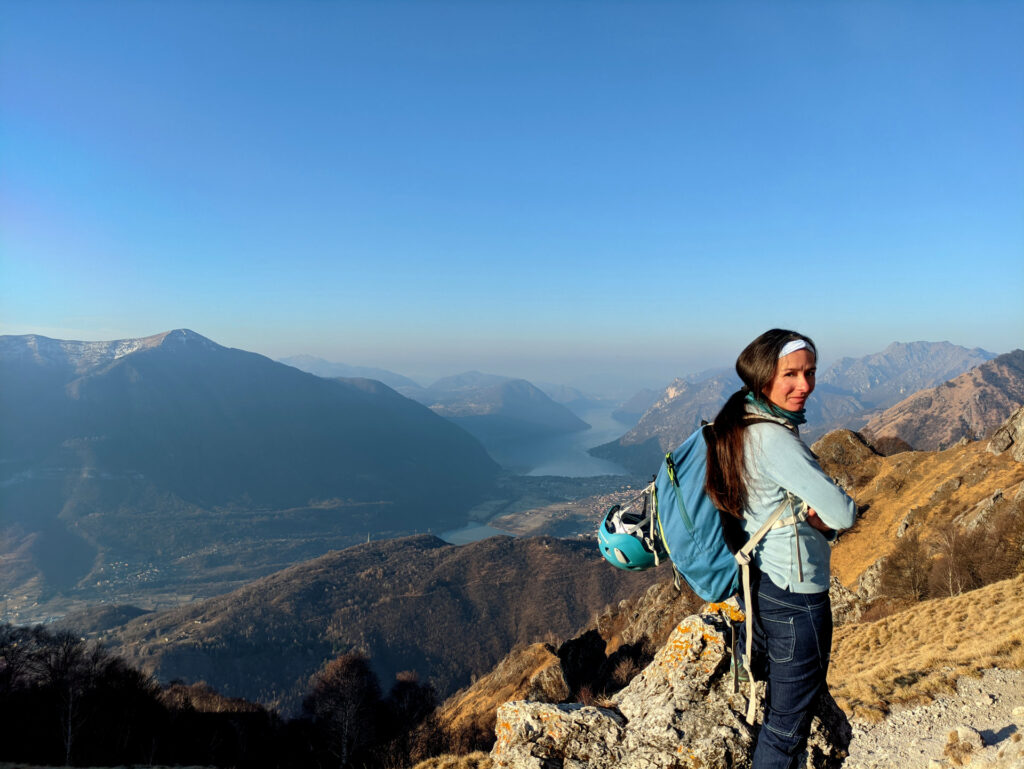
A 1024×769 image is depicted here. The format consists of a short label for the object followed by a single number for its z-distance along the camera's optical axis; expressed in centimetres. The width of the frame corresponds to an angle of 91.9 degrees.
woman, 290
